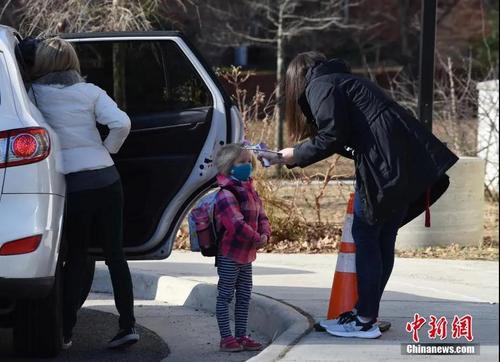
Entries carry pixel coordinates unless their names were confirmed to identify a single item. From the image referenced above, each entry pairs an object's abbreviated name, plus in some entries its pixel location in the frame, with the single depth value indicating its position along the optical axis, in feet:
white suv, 30.39
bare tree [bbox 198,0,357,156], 128.25
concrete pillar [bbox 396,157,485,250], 60.28
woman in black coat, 34.36
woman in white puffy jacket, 34.11
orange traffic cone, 37.80
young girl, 35.13
